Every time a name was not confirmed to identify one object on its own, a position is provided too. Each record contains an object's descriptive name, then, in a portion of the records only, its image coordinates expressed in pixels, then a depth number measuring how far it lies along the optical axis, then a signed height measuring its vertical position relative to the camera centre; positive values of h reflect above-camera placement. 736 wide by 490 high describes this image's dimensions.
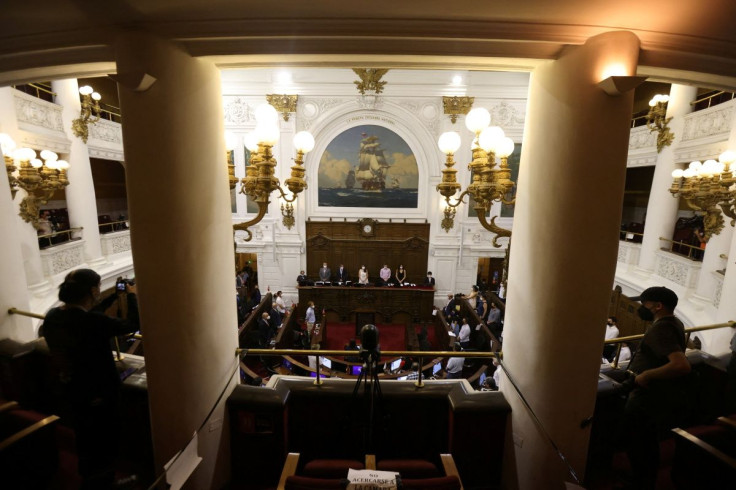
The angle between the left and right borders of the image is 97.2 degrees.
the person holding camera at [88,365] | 2.05 -1.10
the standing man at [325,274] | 11.42 -2.65
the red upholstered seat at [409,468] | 2.12 -1.76
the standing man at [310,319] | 9.37 -3.48
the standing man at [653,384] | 2.09 -1.20
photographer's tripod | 1.95 -1.06
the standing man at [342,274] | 11.45 -2.70
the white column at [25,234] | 6.13 -0.80
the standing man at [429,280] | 11.37 -2.81
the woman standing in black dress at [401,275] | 11.62 -2.72
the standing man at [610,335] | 6.38 -2.60
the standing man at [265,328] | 7.63 -3.13
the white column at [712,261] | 6.16 -1.10
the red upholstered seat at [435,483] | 1.78 -1.56
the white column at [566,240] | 1.97 -0.25
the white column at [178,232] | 1.95 -0.24
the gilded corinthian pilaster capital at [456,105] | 11.08 +3.23
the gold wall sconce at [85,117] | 8.04 +1.93
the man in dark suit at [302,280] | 11.10 -2.82
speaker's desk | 11.05 -3.46
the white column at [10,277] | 3.05 -0.84
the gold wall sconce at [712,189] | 4.59 +0.25
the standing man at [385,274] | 11.64 -2.66
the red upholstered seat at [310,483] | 1.74 -1.57
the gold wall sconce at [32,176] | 4.92 +0.27
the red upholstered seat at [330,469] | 2.08 -1.73
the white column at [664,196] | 7.66 +0.21
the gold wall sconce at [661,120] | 7.82 +2.04
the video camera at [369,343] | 1.95 -0.86
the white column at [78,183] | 7.80 +0.27
